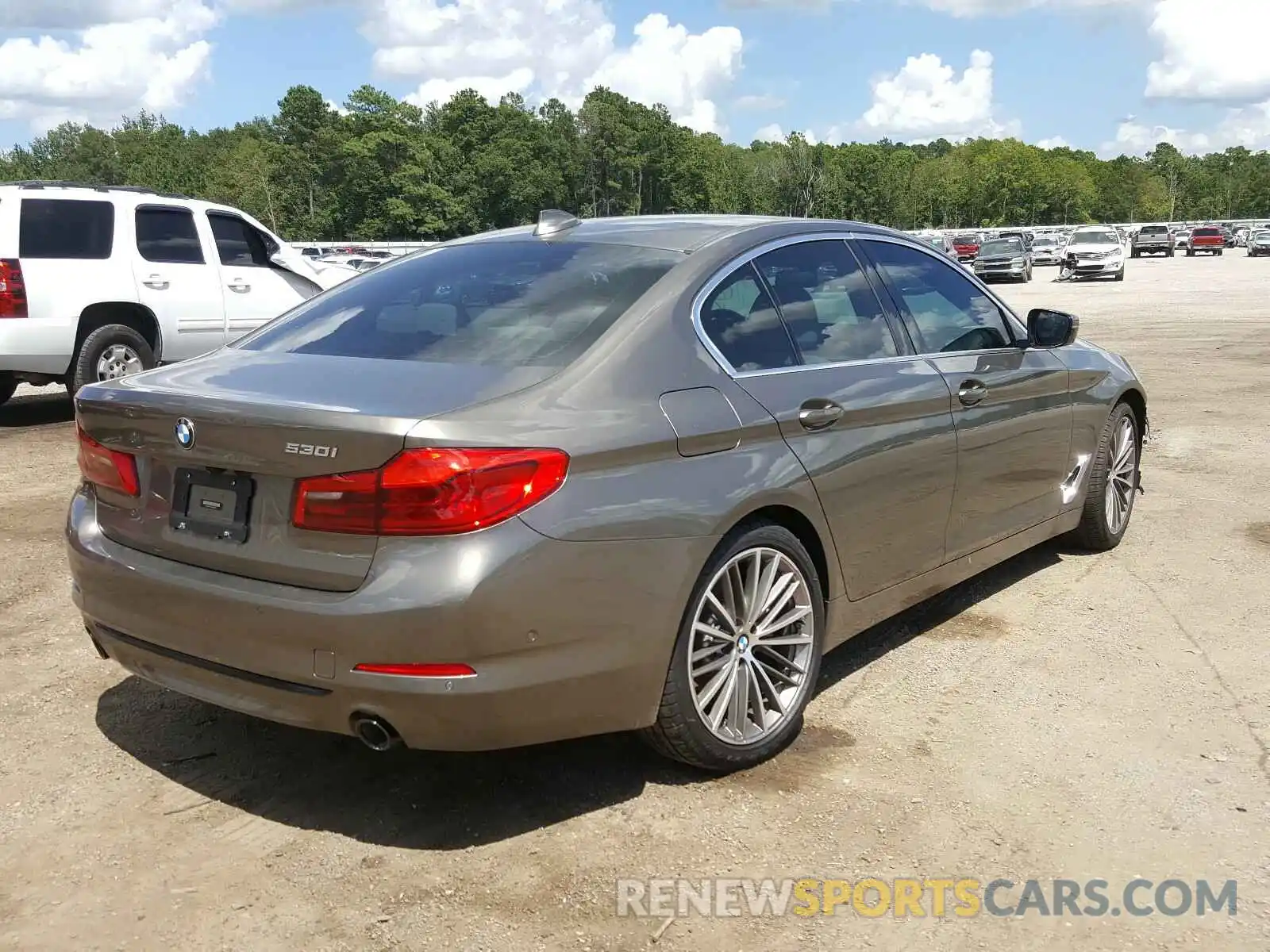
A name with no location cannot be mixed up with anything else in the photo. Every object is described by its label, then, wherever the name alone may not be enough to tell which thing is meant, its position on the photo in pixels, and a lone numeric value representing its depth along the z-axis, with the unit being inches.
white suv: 377.1
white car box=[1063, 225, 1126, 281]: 1588.3
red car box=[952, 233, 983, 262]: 1917.4
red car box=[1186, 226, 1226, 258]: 2447.1
